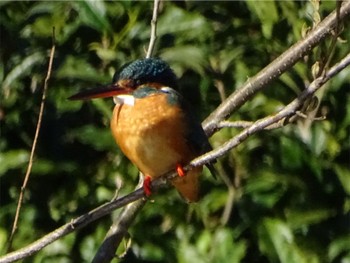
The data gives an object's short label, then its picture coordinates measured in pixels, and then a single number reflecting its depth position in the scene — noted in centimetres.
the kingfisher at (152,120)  756
